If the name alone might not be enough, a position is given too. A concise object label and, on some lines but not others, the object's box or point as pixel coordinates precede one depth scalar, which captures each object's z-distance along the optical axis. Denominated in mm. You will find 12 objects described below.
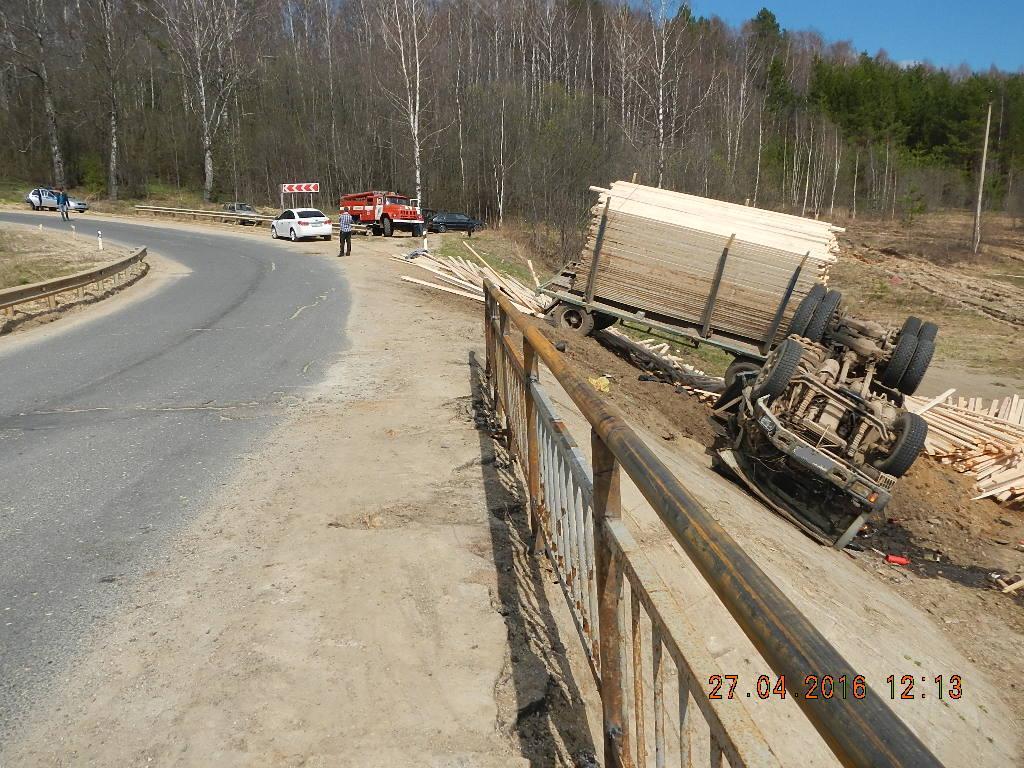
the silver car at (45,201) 46531
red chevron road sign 37988
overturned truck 8891
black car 42719
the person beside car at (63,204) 40031
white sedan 32406
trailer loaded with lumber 13133
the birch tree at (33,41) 51250
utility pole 42175
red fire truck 35062
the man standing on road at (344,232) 25891
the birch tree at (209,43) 47500
